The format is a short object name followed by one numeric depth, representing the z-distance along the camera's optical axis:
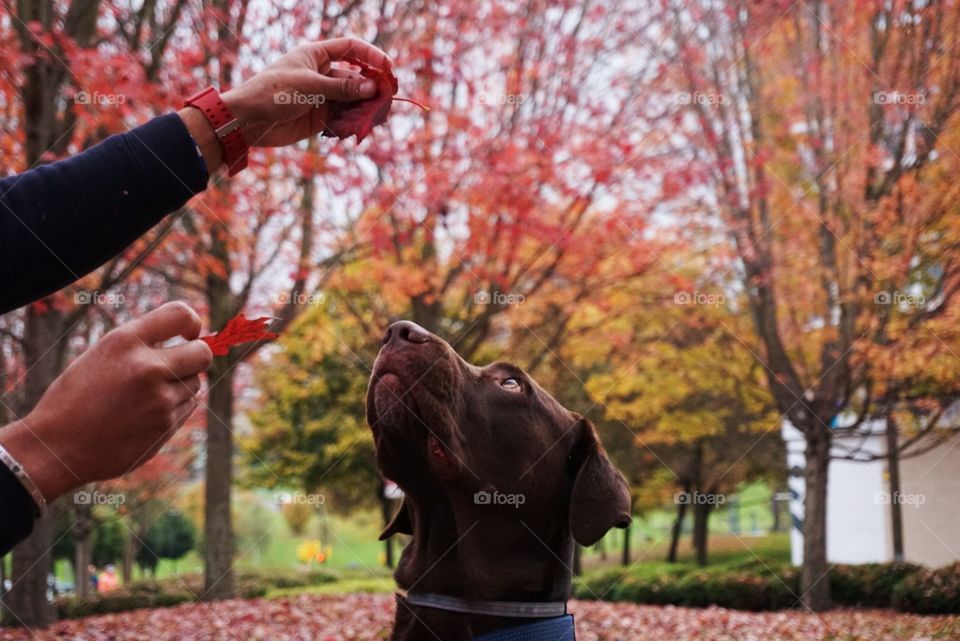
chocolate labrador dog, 2.51
